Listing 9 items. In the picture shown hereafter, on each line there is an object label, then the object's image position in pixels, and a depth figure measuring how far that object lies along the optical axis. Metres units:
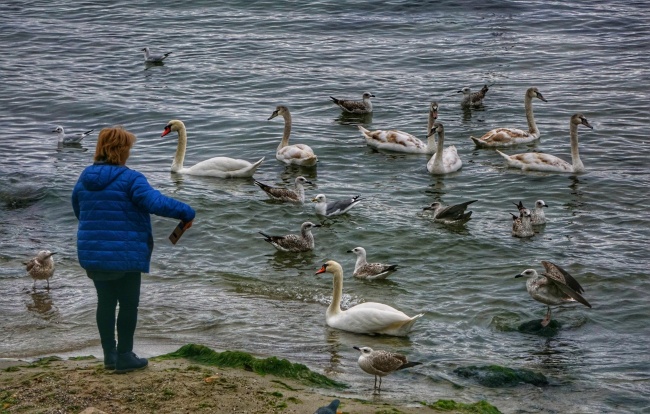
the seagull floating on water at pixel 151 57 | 26.81
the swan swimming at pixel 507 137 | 20.00
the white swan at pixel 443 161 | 18.41
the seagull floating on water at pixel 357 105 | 22.36
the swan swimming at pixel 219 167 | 18.42
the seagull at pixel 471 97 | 22.56
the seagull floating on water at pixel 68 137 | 20.34
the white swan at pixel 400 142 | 19.89
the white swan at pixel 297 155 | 18.95
